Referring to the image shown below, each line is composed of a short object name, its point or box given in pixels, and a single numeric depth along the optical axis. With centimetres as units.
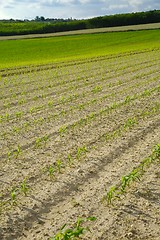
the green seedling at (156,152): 783
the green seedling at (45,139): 896
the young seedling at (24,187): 633
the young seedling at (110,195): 595
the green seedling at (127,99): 1308
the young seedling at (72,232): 468
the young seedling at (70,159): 759
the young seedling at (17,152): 811
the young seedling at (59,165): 722
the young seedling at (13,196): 599
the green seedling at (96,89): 1530
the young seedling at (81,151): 796
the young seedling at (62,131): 955
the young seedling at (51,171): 693
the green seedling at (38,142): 874
